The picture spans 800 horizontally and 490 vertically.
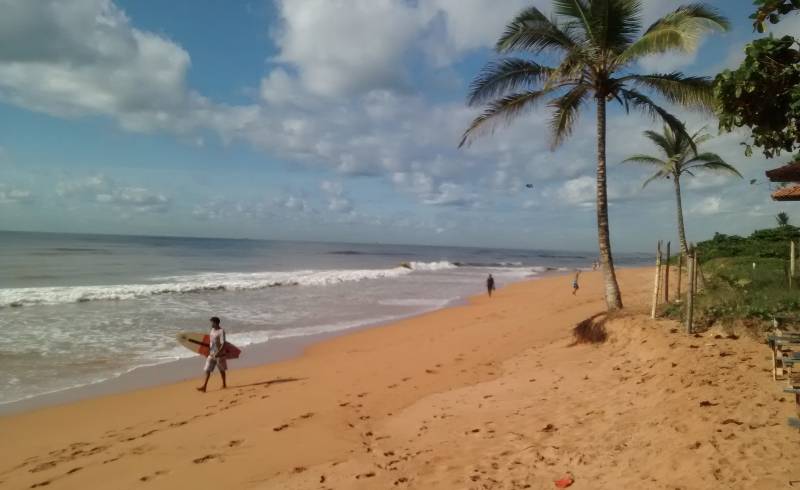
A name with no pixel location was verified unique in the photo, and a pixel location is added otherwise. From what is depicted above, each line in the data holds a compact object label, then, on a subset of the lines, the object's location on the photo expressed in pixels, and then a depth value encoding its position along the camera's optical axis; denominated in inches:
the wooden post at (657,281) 341.7
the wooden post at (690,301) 293.4
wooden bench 202.2
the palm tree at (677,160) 735.7
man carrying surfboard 354.0
